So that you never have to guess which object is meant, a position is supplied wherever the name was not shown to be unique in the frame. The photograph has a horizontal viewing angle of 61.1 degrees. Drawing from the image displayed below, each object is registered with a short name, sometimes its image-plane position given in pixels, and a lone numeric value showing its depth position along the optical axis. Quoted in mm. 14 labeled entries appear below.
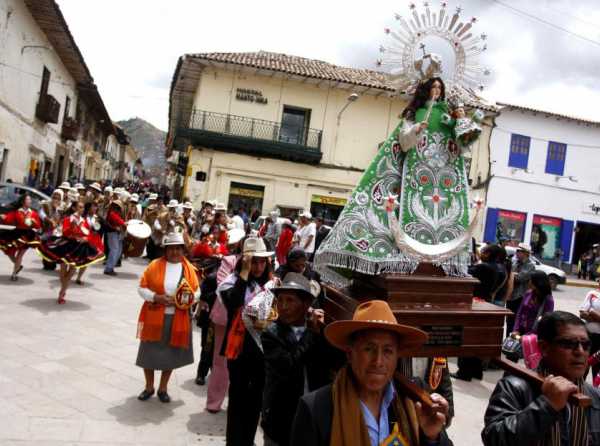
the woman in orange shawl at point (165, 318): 4919
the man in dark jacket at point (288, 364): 2857
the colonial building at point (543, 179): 24938
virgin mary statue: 2570
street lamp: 23438
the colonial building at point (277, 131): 22266
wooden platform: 2201
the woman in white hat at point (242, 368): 3857
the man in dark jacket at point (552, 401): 1908
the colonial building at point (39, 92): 18406
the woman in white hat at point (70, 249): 8508
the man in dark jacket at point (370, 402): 1860
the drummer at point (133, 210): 12938
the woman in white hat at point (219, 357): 4781
